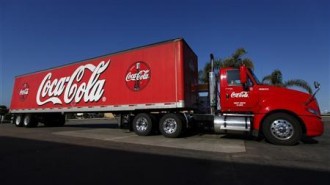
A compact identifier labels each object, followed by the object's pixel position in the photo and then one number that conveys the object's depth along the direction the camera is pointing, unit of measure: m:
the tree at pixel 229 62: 23.25
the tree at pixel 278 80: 26.66
